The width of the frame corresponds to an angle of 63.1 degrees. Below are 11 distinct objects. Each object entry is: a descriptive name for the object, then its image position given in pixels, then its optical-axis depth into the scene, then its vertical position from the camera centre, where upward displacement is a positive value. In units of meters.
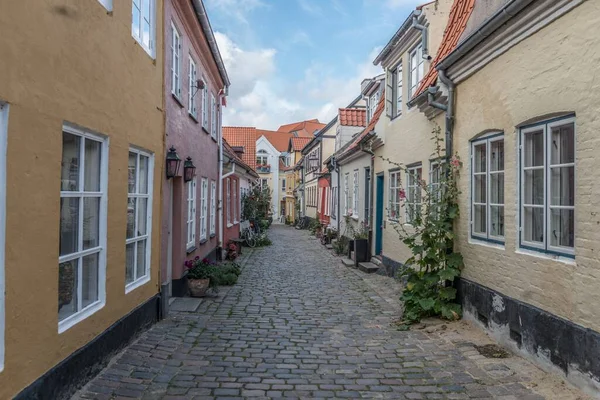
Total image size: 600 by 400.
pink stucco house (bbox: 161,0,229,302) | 7.55 +1.28
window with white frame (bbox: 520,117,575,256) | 4.64 +0.22
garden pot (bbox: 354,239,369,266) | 13.46 -1.20
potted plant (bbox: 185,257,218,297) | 8.72 -1.34
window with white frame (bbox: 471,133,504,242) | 6.07 +0.26
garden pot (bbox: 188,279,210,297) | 8.71 -1.47
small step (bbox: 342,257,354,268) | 13.57 -1.62
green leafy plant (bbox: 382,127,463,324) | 6.91 -0.75
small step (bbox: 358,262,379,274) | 12.23 -1.56
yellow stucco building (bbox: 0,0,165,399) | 3.17 +0.14
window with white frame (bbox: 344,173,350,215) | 17.53 +0.45
